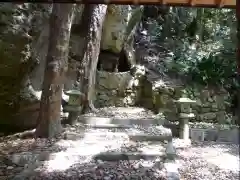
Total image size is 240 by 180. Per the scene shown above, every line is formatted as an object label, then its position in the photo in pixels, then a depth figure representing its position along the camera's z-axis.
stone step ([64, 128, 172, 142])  5.81
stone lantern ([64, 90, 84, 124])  6.64
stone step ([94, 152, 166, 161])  4.80
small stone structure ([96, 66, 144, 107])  10.14
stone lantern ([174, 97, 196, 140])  7.28
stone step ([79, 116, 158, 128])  7.23
